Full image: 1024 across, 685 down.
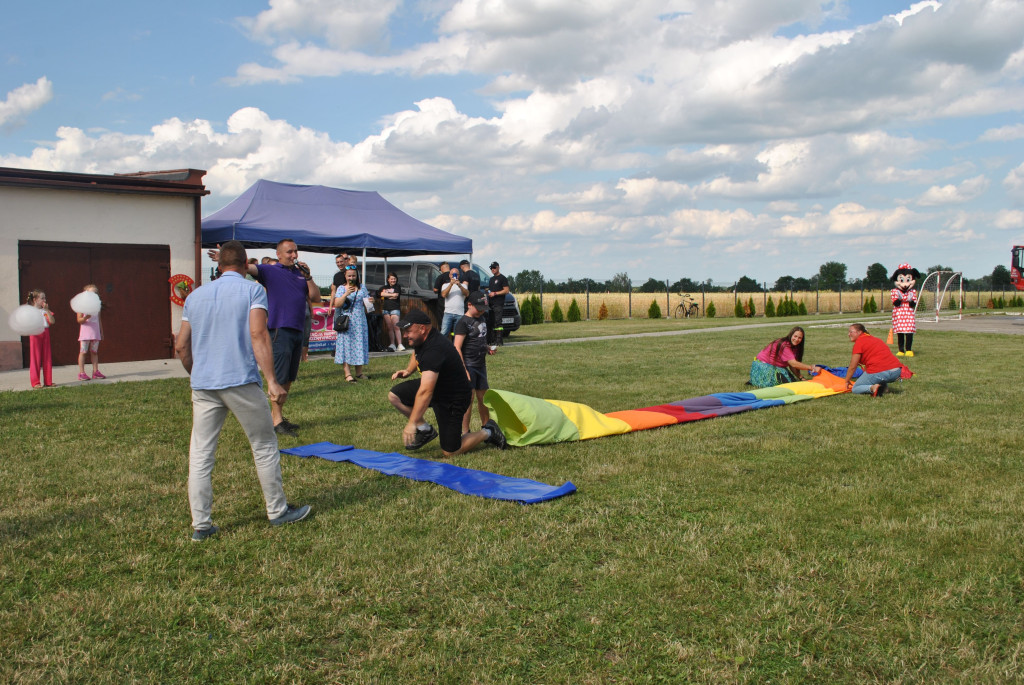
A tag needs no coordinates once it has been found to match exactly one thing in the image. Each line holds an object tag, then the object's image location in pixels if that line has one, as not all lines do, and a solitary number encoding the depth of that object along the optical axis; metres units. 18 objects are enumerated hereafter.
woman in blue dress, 11.98
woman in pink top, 11.04
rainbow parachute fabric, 7.23
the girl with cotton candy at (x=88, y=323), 11.57
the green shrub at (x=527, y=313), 32.06
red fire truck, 27.45
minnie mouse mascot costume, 15.69
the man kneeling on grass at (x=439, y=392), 6.50
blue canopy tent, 16.27
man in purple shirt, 8.09
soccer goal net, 47.85
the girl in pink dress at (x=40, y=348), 11.29
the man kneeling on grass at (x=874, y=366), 10.21
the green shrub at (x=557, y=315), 34.47
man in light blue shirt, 4.61
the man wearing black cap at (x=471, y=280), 16.61
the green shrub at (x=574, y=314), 34.88
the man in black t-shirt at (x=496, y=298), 18.67
